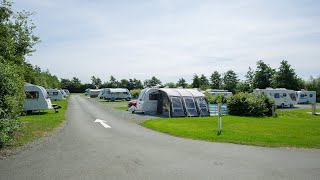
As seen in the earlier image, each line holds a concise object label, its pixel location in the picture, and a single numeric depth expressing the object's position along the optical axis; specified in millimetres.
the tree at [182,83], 79125
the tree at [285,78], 63791
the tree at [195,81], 75938
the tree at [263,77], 67388
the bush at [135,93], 66200
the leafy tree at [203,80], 76812
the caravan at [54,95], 55750
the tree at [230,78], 75219
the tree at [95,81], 121725
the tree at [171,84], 78388
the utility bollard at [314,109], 28938
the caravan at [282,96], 39844
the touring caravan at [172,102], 25734
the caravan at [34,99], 26625
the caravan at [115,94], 58269
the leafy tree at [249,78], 70112
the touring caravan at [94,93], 81562
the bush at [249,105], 27277
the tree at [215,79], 77794
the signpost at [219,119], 15084
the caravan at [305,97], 51500
